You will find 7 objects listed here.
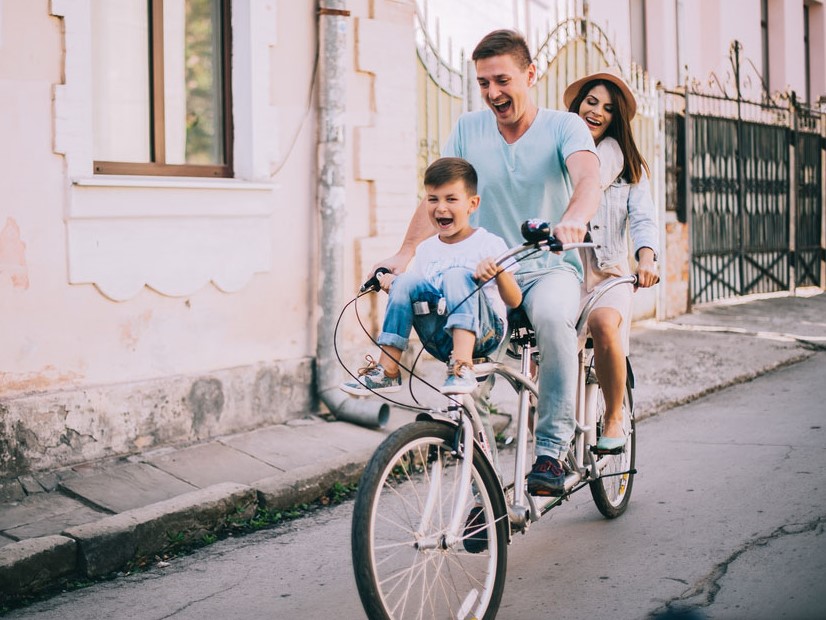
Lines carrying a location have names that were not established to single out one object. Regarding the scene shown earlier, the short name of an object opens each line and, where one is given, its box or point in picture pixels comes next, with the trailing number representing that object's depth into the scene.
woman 4.87
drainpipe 7.11
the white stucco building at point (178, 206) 5.55
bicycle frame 3.44
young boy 3.40
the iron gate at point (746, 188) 12.78
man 3.81
